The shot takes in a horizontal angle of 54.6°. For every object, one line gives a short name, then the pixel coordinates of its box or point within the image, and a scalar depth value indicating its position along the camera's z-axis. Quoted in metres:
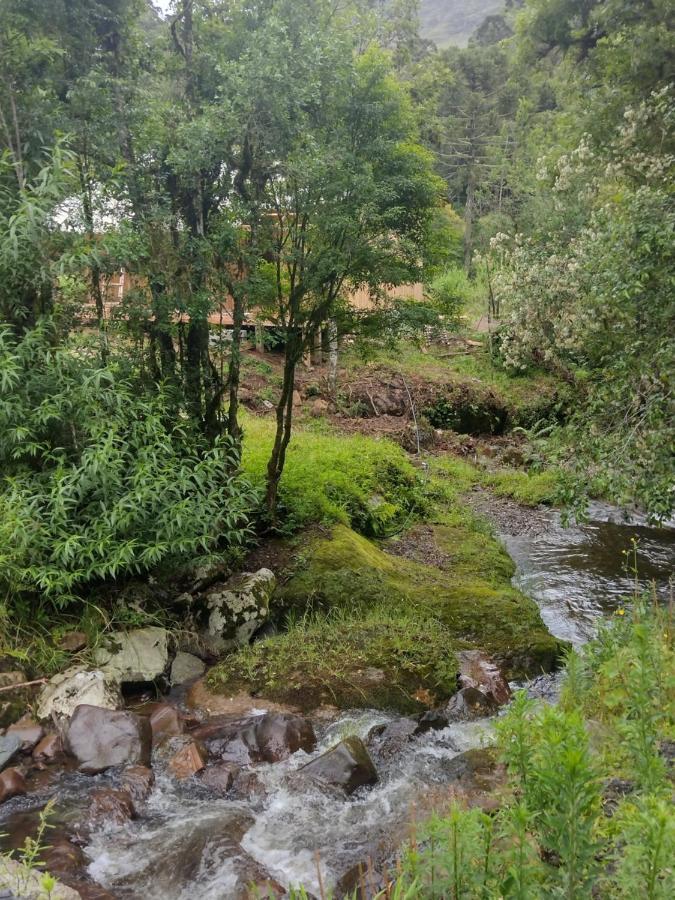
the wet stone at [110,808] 4.50
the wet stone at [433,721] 5.72
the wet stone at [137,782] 4.79
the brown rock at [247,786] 4.85
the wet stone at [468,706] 5.92
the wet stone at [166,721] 5.54
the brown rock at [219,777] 4.91
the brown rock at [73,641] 6.03
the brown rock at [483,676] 6.18
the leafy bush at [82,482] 5.76
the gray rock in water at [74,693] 5.46
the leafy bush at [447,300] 8.90
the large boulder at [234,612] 6.97
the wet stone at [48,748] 5.10
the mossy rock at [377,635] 6.13
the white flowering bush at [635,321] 6.25
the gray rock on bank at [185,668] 6.49
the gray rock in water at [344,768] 4.88
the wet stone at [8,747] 4.89
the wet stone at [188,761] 5.05
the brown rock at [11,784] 4.62
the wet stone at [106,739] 5.03
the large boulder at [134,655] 6.05
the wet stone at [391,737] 5.40
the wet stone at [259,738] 5.29
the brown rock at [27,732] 5.17
